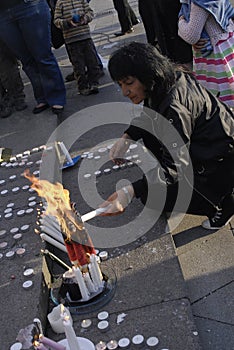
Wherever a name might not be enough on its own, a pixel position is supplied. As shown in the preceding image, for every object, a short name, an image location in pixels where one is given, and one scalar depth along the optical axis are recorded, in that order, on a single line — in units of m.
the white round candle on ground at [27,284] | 2.58
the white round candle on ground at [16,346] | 2.24
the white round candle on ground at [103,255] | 2.83
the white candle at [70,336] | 1.97
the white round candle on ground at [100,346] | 2.22
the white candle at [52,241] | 2.88
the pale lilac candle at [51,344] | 2.05
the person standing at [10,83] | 5.00
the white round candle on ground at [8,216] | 3.28
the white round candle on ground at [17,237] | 3.03
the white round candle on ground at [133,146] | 3.90
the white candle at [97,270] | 2.45
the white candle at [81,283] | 2.38
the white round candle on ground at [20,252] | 2.87
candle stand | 2.49
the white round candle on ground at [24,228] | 3.10
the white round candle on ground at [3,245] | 2.99
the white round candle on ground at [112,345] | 2.22
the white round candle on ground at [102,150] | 4.01
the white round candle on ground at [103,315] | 2.40
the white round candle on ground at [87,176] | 3.66
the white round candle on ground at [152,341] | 2.19
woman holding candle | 2.65
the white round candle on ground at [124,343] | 2.22
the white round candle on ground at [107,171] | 3.66
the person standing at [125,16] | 7.27
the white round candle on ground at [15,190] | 3.61
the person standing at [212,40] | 3.60
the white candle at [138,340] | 2.21
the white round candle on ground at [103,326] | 2.33
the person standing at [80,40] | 5.08
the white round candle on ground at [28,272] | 2.67
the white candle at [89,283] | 2.46
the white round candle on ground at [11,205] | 3.42
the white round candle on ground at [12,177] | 3.83
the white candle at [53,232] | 2.90
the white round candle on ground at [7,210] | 3.36
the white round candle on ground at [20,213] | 3.28
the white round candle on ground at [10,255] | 2.87
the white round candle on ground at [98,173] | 3.67
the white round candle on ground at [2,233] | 3.11
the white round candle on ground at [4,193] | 3.62
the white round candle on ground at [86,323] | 2.38
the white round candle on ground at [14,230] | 3.11
